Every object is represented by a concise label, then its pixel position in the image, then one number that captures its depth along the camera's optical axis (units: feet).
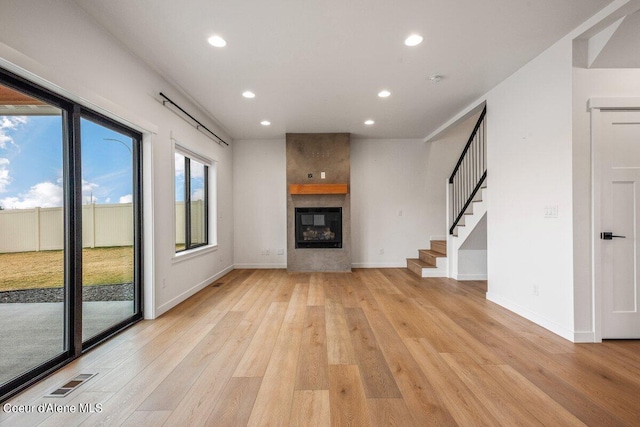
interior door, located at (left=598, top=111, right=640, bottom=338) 8.40
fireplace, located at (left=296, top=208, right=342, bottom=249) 18.78
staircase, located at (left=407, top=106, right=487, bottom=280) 14.65
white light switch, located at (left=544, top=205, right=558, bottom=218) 9.01
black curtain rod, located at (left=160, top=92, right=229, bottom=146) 11.02
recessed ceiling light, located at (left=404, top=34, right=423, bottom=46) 8.38
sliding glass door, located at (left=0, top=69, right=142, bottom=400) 5.98
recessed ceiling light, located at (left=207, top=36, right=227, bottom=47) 8.38
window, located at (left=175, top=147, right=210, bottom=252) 13.70
